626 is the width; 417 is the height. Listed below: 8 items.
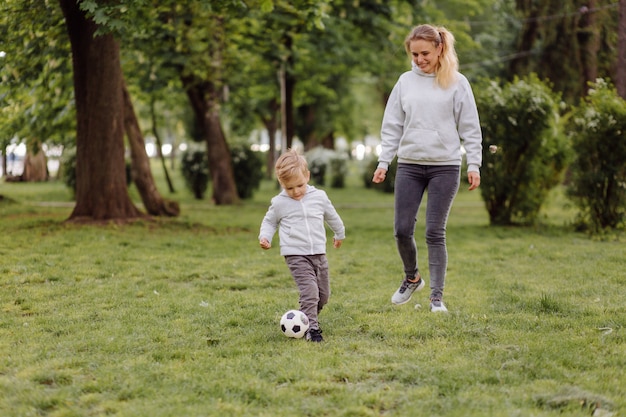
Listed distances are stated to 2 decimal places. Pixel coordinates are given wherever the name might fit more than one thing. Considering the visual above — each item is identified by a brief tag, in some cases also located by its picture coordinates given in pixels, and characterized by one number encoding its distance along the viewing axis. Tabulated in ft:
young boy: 17.01
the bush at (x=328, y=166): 98.84
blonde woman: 18.62
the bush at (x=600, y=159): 38.09
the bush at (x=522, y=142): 41.24
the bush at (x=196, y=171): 74.54
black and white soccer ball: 16.69
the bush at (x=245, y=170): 73.20
